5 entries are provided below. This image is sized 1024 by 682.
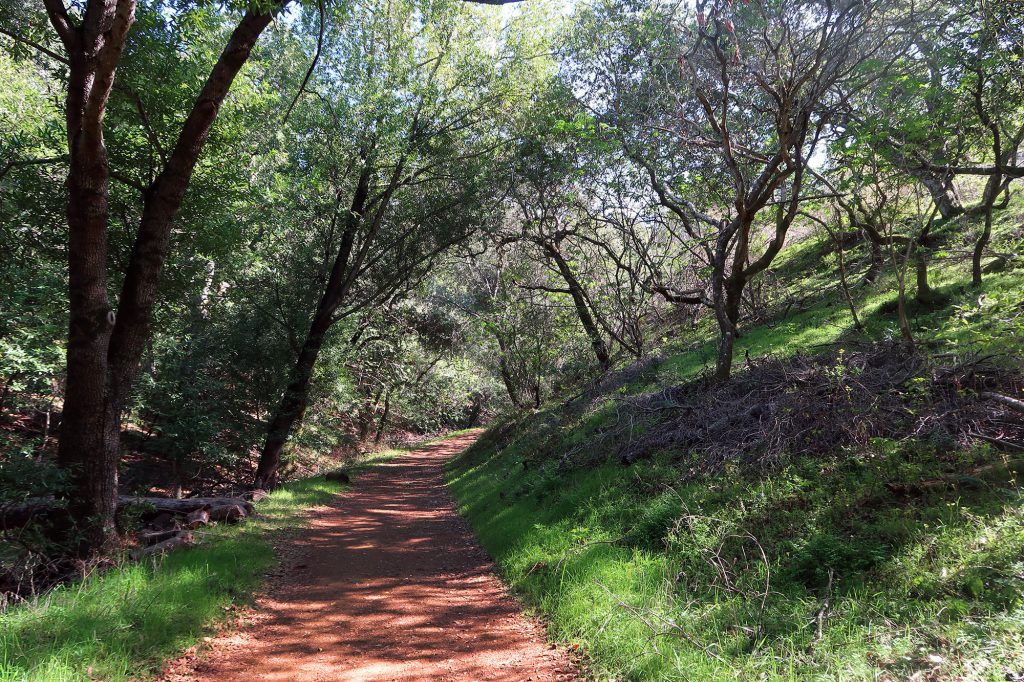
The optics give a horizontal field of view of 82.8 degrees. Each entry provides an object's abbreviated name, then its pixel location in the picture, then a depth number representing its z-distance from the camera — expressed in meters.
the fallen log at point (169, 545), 6.83
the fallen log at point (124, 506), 6.60
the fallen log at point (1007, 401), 4.98
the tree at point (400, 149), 14.25
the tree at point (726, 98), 7.84
